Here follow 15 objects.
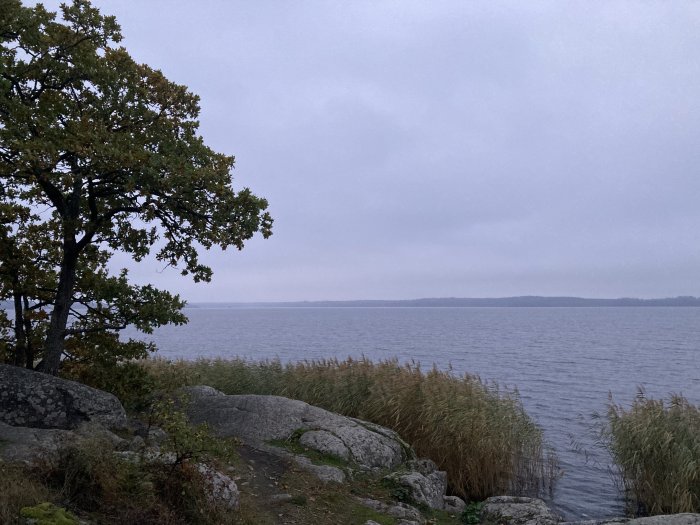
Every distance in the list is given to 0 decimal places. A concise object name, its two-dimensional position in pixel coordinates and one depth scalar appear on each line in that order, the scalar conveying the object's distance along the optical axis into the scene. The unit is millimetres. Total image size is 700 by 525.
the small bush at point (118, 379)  12516
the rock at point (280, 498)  9578
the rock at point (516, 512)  10633
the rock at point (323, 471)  11117
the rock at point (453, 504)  11477
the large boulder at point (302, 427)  12578
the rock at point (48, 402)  9617
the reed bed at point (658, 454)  12672
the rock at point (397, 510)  9930
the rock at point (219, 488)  7672
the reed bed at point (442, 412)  14195
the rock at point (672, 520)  8414
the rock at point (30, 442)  7535
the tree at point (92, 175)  10594
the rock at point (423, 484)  11016
